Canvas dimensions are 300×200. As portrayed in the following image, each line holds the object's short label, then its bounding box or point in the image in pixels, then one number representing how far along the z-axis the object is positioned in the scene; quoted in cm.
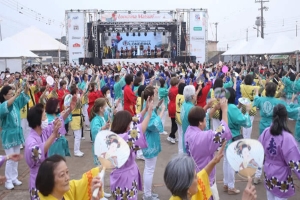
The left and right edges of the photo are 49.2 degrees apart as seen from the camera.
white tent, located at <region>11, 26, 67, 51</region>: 2542
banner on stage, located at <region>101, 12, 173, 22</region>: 2344
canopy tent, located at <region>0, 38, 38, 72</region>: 1562
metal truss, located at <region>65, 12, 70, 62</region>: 2381
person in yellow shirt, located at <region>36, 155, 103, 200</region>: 225
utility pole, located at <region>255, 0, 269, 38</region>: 3423
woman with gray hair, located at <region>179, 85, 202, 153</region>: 520
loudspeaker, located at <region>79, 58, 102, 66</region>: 2399
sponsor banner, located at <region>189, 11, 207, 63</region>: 2419
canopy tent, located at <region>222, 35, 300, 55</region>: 1576
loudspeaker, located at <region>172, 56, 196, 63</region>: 2440
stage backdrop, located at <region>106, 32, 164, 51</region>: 2747
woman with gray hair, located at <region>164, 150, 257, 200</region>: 201
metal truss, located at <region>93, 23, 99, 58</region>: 2394
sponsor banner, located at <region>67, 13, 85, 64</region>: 2380
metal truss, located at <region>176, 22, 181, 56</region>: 2407
